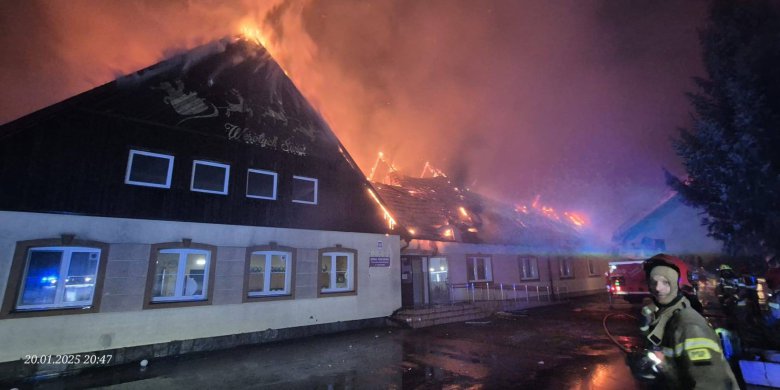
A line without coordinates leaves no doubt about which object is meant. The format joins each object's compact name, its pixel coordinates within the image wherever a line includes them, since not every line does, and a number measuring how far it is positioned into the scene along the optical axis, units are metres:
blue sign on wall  13.91
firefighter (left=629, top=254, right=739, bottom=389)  2.42
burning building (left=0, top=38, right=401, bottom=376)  8.38
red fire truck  15.95
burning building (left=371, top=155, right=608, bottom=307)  16.36
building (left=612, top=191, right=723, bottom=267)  20.64
